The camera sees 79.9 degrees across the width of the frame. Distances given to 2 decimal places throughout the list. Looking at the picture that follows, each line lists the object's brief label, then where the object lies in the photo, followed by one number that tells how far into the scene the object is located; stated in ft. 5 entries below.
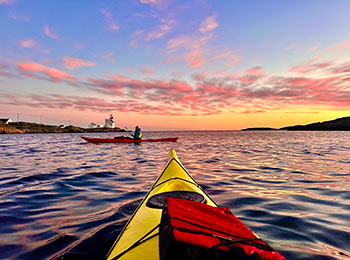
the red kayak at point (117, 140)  82.35
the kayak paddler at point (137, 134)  82.29
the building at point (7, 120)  484.50
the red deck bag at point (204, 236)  4.36
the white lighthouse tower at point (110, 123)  588.09
